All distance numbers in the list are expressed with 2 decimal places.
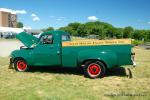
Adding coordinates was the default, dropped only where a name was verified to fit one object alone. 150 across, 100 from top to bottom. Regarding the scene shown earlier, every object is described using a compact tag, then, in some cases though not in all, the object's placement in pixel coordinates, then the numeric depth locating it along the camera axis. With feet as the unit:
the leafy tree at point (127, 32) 224.06
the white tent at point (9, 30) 157.15
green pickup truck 18.07
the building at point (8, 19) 255.60
